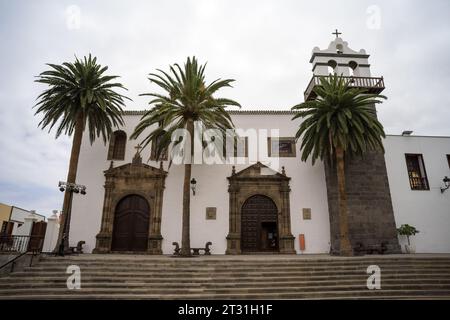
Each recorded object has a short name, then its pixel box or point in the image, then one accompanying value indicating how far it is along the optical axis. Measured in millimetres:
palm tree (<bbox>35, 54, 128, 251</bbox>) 14922
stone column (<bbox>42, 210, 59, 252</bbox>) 15148
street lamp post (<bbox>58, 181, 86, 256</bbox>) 13885
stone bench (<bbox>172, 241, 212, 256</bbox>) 14484
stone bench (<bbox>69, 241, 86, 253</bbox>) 14817
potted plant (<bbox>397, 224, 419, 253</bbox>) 15602
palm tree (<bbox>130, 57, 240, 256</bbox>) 14320
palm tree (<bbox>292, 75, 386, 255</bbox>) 13742
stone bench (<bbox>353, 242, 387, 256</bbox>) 14281
